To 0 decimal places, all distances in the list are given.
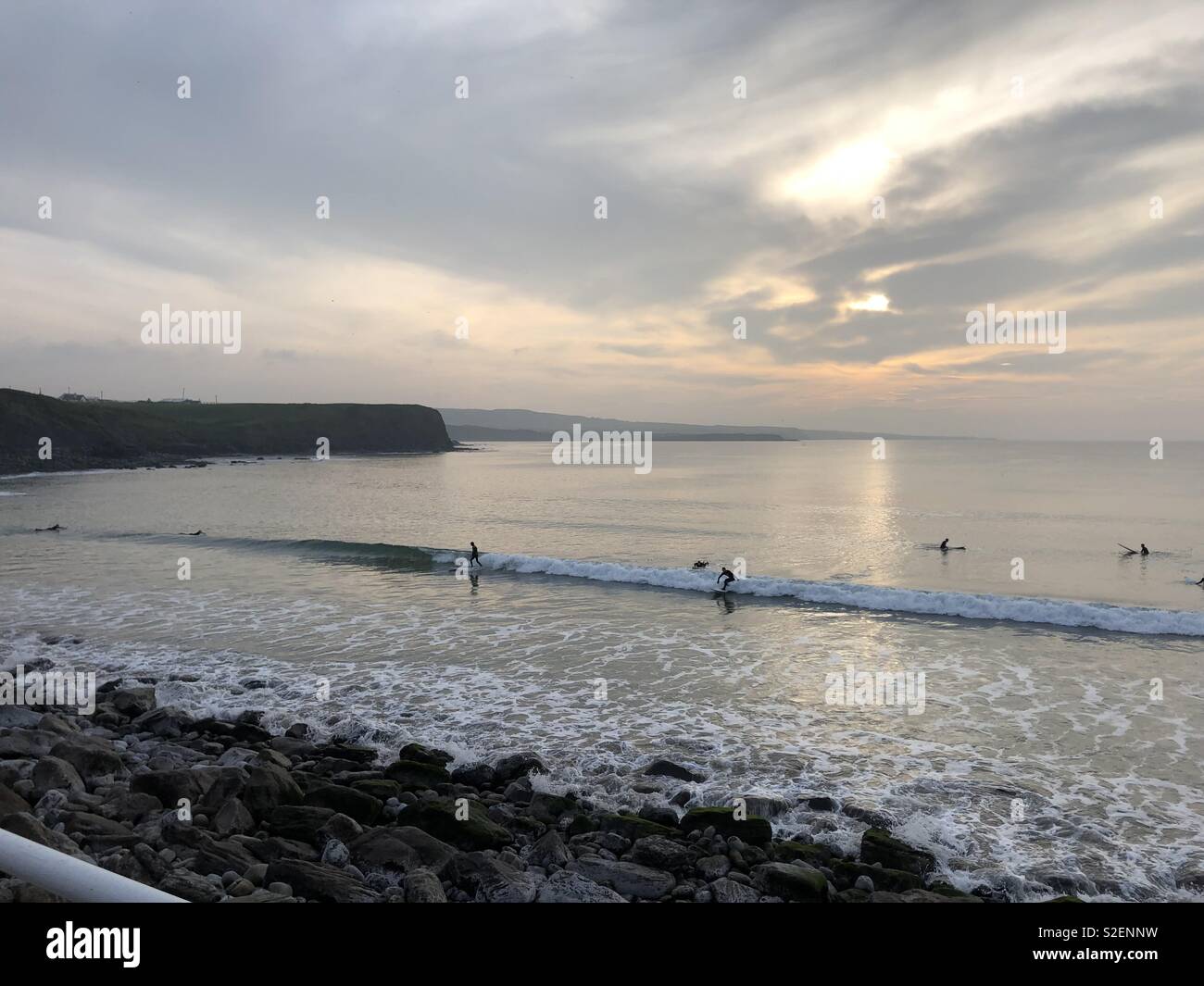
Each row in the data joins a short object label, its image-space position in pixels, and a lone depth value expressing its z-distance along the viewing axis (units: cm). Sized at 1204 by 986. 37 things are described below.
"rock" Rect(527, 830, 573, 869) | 869
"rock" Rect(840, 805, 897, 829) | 1012
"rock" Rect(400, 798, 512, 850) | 916
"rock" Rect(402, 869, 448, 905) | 774
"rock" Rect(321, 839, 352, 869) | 849
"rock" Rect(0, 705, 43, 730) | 1311
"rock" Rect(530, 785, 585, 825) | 1005
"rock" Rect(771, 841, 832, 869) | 894
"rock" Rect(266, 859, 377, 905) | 768
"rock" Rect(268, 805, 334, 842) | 906
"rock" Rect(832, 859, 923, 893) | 844
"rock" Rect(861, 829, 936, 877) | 890
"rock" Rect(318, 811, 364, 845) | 905
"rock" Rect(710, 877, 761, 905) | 795
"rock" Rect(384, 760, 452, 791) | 1115
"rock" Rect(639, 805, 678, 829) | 990
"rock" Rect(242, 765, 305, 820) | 973
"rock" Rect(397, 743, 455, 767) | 1215
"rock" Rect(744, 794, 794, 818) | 1037
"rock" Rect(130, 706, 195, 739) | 1321
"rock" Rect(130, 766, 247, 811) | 977
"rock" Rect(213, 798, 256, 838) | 912
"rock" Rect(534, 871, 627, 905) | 793
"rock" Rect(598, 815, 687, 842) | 940
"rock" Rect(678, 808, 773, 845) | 947
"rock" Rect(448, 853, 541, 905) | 793
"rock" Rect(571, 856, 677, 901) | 816
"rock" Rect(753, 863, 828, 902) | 812
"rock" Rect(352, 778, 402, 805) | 1054
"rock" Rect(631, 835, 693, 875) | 876
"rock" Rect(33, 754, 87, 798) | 983
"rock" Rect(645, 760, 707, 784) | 1162
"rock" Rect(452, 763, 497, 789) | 1131
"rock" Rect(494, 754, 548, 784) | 1150
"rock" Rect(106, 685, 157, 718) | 1418
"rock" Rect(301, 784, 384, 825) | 978
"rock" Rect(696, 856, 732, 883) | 857
